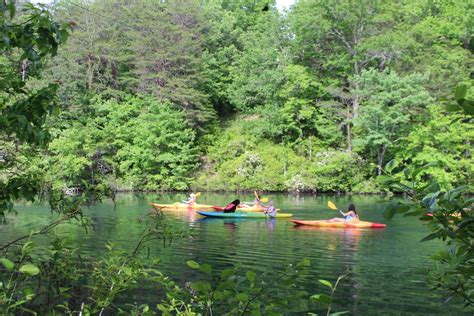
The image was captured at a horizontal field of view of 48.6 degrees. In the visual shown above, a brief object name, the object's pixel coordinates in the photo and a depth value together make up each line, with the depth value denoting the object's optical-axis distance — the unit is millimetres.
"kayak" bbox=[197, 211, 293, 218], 17625
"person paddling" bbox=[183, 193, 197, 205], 21006
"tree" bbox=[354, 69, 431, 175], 27406
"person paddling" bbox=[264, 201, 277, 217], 17984
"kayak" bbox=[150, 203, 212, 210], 20625
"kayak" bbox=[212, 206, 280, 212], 19278
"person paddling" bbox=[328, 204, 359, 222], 15901
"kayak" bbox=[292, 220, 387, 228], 15781
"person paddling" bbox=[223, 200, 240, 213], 17922
